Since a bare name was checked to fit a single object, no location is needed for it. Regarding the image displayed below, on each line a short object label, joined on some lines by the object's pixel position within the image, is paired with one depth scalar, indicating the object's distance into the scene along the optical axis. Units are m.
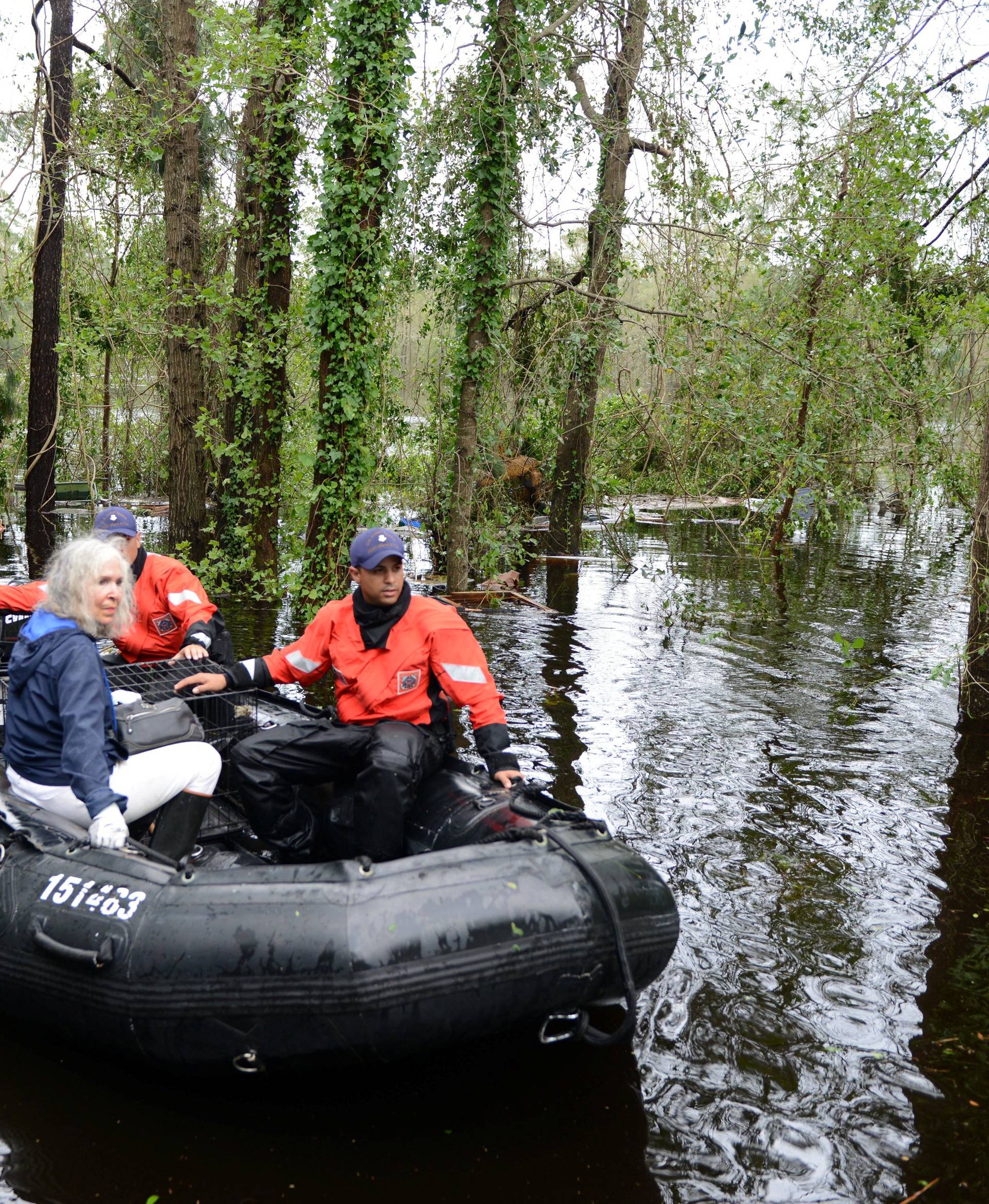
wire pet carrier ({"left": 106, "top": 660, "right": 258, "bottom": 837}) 4.42
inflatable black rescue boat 2.89
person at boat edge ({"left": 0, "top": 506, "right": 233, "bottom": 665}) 4.98
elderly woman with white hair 3.27
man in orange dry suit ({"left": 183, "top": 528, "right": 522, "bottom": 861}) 3.84
